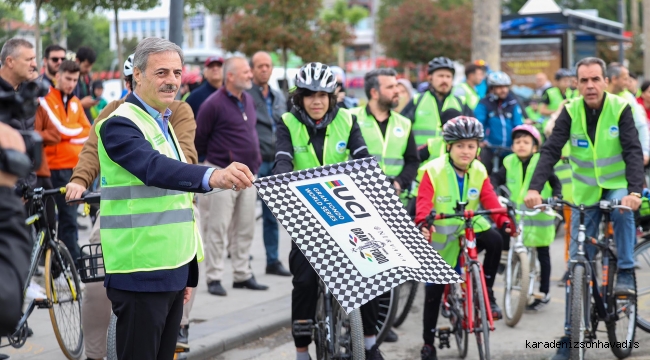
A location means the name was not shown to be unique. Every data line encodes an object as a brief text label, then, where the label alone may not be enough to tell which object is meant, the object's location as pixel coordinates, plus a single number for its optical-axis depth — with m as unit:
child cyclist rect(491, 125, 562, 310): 8.35
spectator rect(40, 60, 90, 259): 8.38
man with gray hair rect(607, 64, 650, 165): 10.24
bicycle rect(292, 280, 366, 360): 5.53
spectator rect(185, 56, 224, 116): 9.66
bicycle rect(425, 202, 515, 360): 6.22
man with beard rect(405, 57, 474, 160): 9.66
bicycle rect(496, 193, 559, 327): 7.76
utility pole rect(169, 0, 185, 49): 7.23
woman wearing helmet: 6.12
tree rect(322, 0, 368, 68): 66.94
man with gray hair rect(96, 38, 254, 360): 3.99
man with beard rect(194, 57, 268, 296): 8.65
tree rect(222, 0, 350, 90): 23.36
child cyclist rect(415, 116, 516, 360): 6.67
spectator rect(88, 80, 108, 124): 12.77
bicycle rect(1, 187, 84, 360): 6.12
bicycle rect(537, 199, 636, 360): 6.07
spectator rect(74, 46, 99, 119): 10.87
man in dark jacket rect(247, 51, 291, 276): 9.73
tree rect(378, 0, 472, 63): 41.25
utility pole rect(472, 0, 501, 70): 19.38
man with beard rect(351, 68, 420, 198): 7.73
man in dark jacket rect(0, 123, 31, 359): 2.45
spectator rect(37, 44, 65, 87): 9.20
